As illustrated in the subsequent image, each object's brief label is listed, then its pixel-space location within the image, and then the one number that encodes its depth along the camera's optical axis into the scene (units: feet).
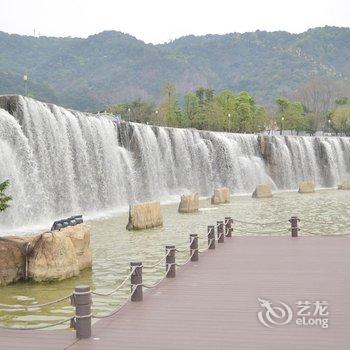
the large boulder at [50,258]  43.34
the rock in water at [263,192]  147.64
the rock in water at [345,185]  182.48
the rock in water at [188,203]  103.45
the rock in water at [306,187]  167.63
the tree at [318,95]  474.90
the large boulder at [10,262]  43.01
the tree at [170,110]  296.71
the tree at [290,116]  348.59
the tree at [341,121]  355.97
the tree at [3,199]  45.93
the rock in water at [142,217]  77.36
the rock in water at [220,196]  125.90
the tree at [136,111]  337.11
